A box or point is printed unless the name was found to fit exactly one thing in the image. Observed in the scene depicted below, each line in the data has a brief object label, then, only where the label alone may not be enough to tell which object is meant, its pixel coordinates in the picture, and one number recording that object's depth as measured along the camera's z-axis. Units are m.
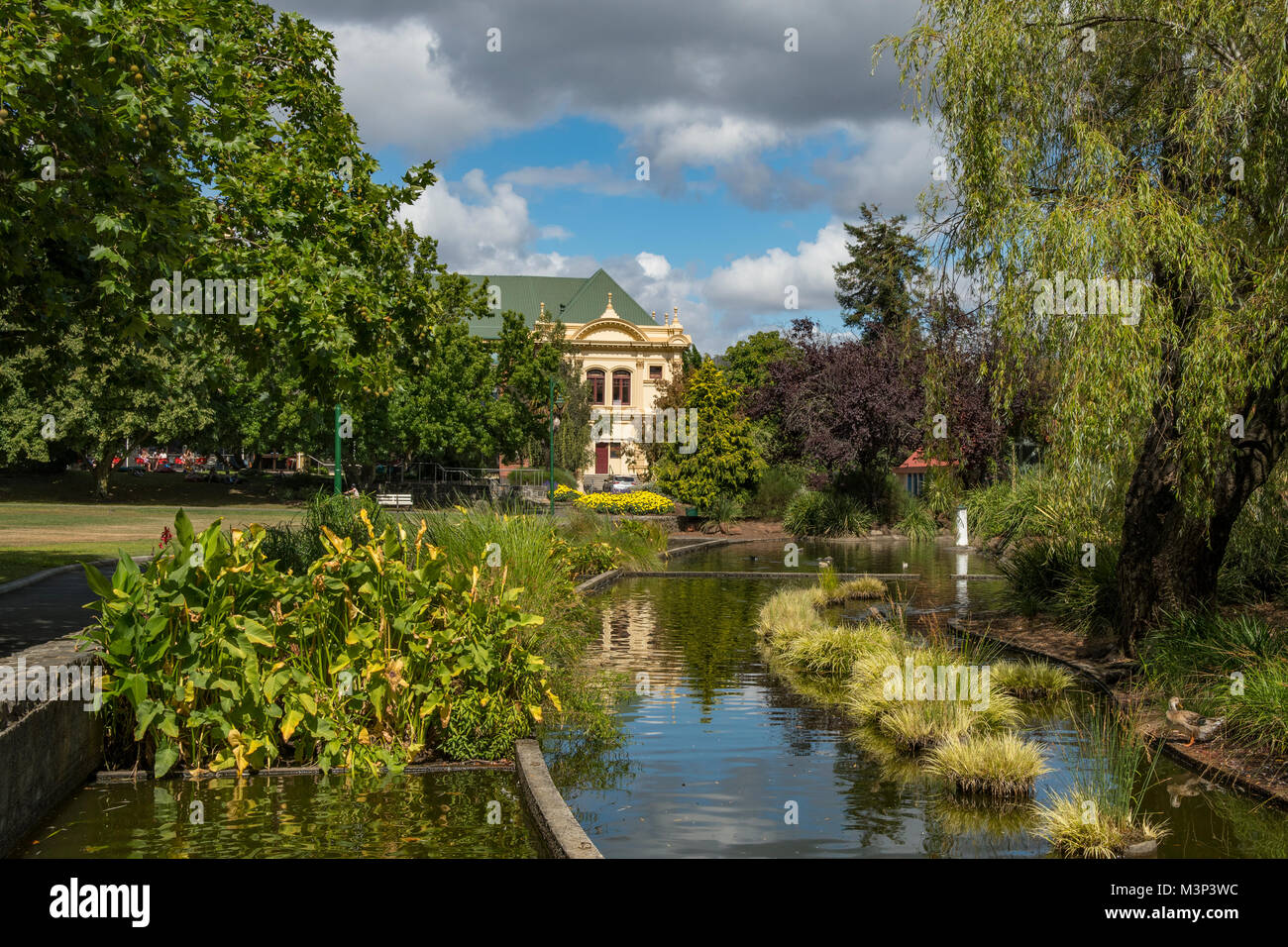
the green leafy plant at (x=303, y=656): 7.52
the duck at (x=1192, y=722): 8.70
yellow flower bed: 42.06
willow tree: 9.82
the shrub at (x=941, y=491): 13.95
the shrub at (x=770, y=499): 43.81
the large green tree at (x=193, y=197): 8.62
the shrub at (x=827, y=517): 39.22
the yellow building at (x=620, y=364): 83.38
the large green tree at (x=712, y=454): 40.88
